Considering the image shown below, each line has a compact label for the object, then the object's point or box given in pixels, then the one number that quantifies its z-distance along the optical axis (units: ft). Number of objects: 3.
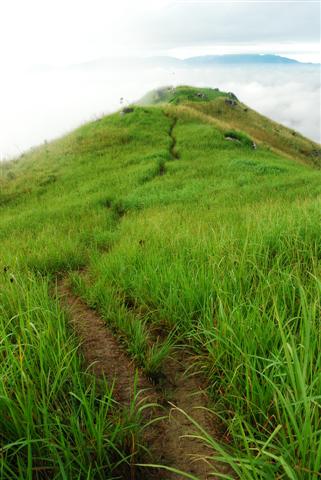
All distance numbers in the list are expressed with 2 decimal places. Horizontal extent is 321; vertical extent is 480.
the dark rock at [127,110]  99.71
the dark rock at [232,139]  79.43
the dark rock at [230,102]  163.05
